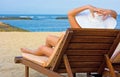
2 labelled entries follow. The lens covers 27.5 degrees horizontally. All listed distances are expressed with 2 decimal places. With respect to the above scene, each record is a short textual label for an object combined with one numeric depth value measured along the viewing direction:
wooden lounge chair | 2.47
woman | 2.78
